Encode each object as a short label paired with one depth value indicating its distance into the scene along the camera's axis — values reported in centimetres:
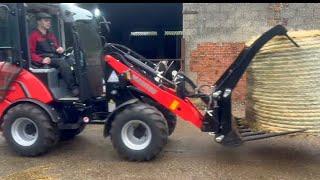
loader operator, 401
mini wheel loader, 370
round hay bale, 345
